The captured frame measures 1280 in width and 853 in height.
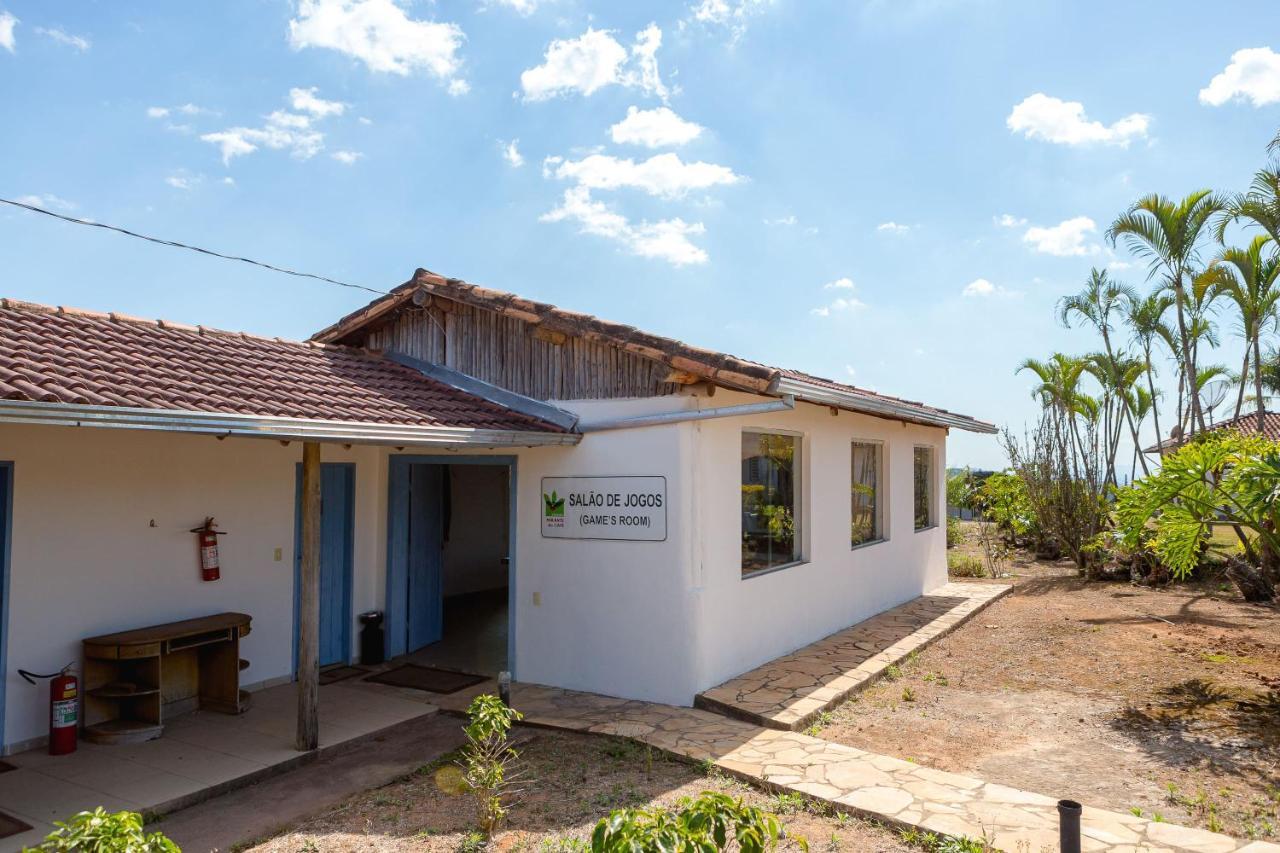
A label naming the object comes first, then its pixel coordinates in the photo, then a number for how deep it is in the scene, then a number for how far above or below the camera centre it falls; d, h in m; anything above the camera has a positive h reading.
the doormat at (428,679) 7.78 -2.21
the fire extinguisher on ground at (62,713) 5.81 -1.88
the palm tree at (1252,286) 12.73 +3.07
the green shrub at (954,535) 19.88 -1.73
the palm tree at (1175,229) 13.07 +4.22
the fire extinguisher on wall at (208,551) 7.05 -0.79
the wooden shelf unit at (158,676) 6.16 -1.80
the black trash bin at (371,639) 8.59 -1.92
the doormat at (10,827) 4.58 -2.18
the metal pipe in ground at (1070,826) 3.63 -1.68
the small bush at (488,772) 4.51 -1.84
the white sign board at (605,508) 6.99 -0.39
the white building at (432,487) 5.82 -0.20
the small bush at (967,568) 15.34 -2.00
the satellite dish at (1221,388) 16.50 +1.80
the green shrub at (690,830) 2.66 -1.28
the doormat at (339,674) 7.97 -2.20
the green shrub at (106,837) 2.59 -1.27
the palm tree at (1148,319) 15.18 +3.04
